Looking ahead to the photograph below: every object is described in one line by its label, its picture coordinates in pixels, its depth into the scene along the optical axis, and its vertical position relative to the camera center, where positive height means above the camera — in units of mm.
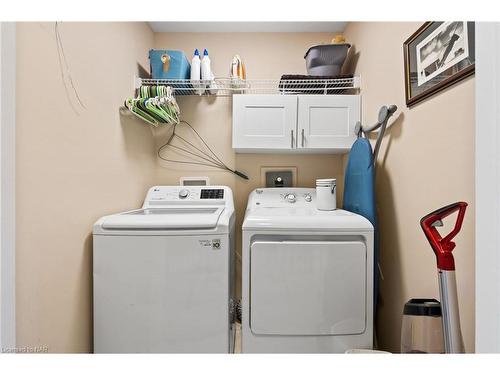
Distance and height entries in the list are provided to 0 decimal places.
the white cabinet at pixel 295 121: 1891 +473
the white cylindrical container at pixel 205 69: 1970 +884
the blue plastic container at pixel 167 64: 1910 +896
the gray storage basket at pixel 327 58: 1913 +947
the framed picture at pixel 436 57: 948 +542
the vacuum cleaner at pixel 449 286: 855 -328
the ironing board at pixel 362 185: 1479 +9
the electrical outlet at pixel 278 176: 2221 +86
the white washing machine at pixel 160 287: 1244 -483
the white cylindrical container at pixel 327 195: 1657 -56
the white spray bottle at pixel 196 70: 1956 +868
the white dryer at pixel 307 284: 1287 -485
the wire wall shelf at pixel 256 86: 1925 +770
